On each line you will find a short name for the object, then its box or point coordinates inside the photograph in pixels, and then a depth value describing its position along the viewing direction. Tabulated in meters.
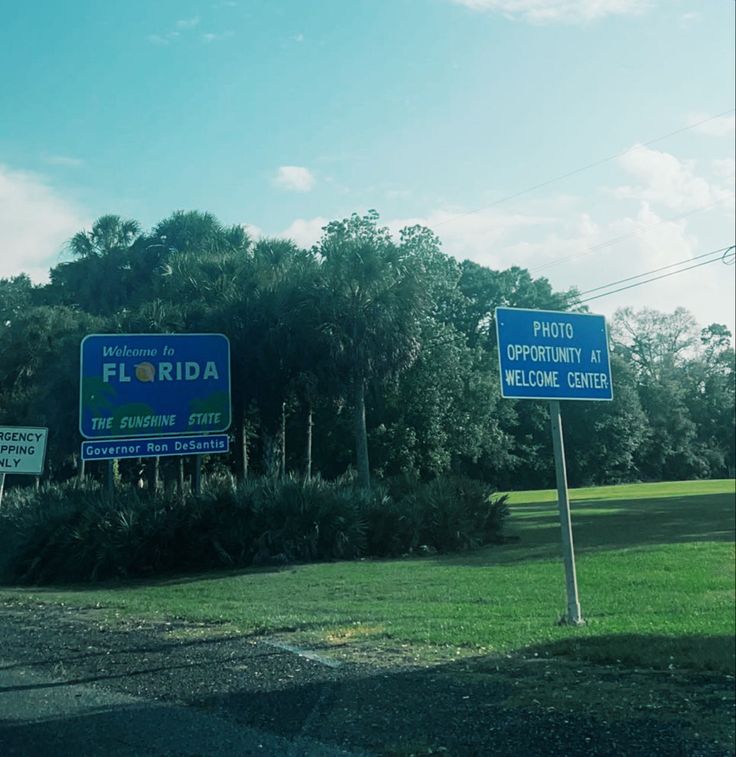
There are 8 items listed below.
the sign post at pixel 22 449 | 16.34
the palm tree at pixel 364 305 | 26.52
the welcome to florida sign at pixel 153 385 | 19.98
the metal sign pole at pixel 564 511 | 11.20
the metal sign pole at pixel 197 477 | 21.44
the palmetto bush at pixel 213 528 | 19.36
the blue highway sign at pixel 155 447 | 19.97
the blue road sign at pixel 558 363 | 11.50
